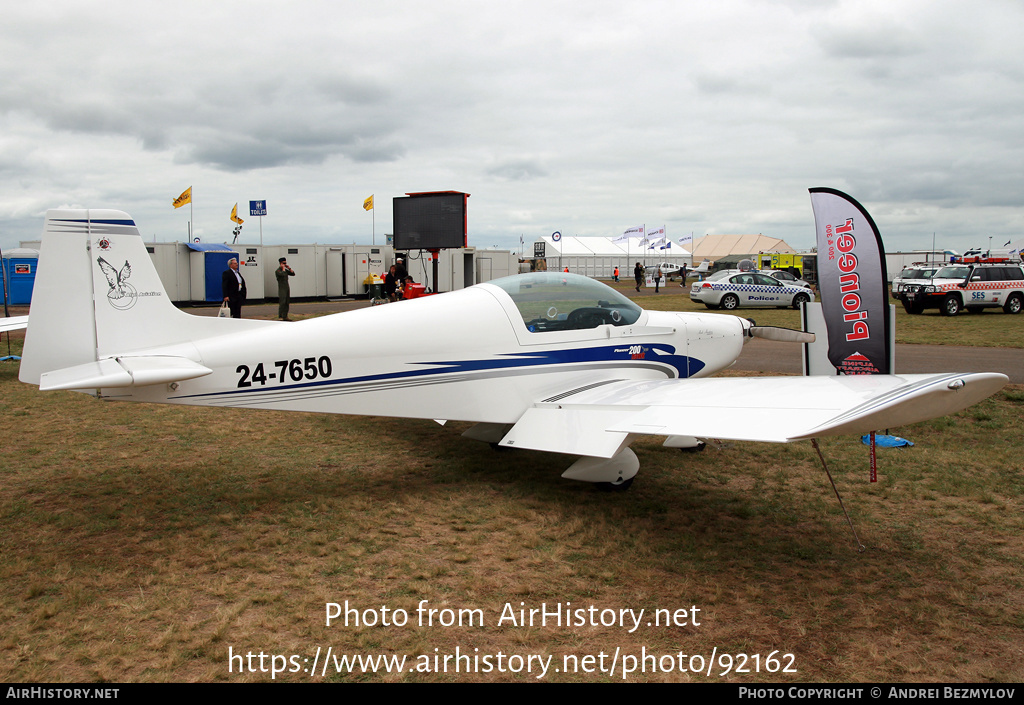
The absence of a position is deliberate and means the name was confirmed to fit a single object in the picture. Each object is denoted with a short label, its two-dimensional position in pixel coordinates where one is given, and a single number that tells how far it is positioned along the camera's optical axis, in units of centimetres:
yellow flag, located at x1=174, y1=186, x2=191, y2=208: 3019
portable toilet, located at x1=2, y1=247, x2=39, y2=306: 2034
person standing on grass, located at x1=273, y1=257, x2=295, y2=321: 1831
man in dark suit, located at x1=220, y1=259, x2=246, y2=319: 1612
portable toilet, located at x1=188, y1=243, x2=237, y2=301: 2508
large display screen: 1769
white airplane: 456
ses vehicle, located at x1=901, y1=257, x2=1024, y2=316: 2205
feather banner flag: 637
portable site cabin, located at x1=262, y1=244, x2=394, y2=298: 2758
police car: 2541
